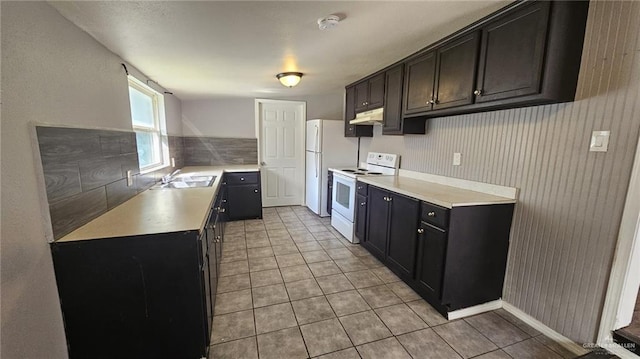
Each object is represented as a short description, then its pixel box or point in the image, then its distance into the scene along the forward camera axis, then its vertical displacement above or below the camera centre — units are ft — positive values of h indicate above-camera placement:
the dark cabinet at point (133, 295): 4.51 -2.79
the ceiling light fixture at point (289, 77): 9.82 +2.35
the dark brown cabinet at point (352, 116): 12.70 +1.26
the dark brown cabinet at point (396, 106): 9.15 +1.31
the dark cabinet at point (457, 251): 6.35 -2.72
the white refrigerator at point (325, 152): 13.88 -0.57
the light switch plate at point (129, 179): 7.30 -1.15
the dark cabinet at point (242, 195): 13.56 -2.84
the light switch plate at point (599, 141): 4.84 +0.09
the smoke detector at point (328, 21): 5.34 +2.45
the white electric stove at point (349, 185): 10.94 -1.93
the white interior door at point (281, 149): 15.76 -0.51
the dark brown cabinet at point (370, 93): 10.31 +2.03
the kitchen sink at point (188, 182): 9.56 -1.68
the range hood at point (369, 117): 10.50 +1.04
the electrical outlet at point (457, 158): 7.99 -0.44
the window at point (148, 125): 9.27 +0.51
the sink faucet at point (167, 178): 10.20 -1.58
